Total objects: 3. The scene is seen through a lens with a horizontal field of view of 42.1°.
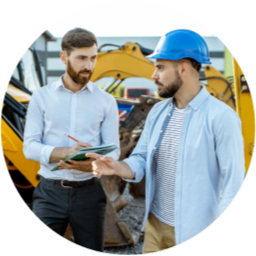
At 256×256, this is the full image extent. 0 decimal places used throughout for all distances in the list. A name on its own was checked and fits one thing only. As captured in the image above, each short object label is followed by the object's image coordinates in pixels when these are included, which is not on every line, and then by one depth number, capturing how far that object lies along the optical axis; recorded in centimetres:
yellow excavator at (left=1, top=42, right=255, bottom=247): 356
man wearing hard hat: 179
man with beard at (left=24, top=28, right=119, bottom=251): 220
